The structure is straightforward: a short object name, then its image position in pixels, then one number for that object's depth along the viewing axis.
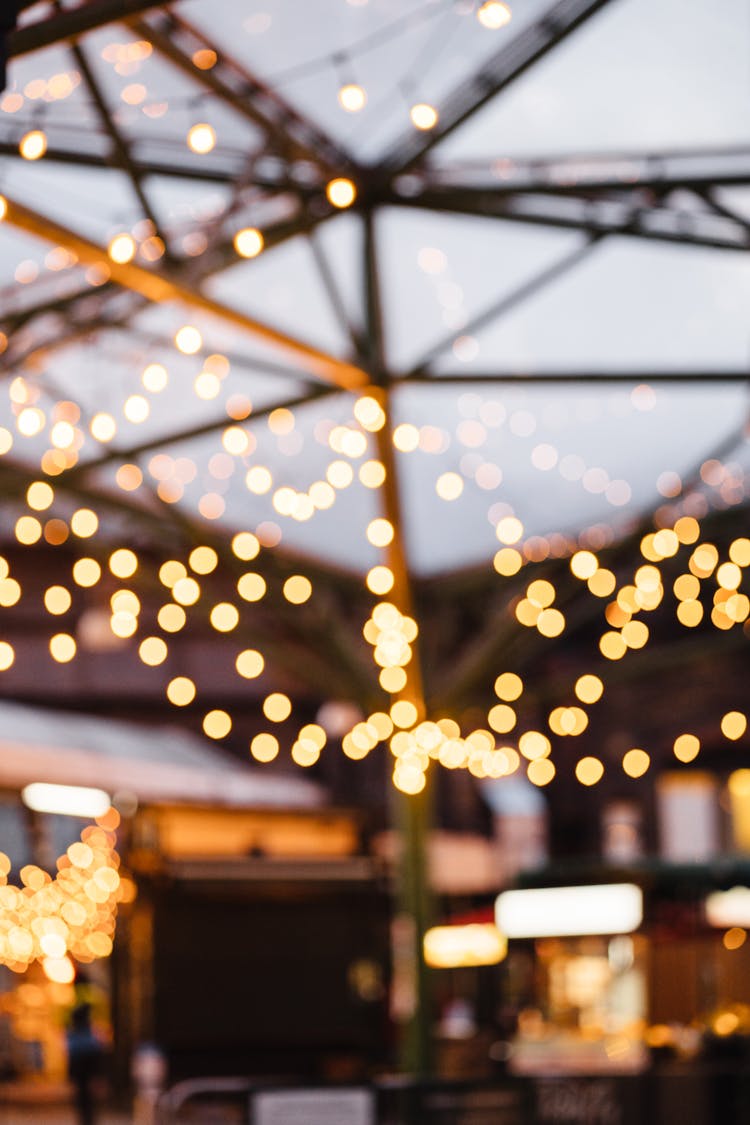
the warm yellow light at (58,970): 17.23
